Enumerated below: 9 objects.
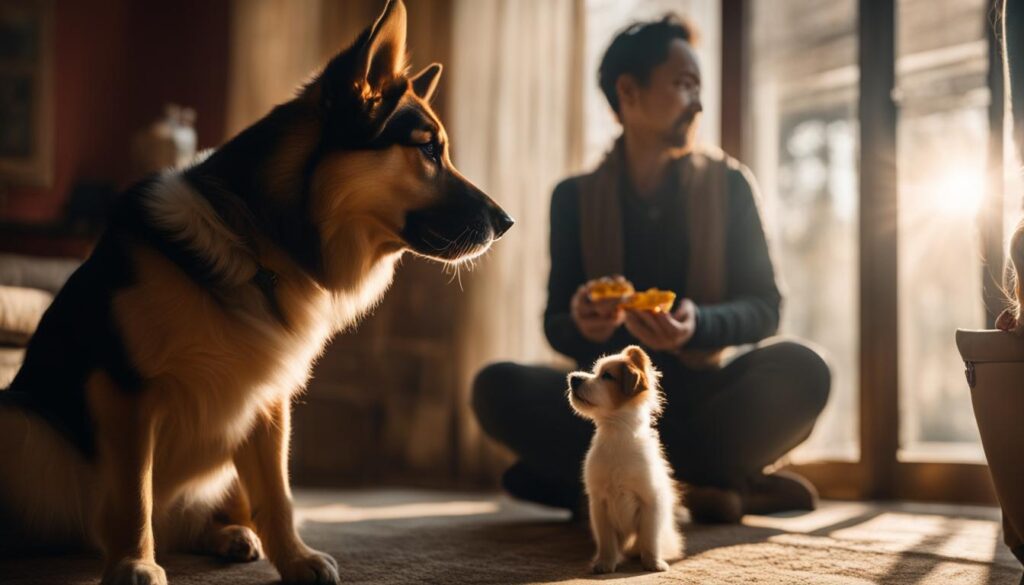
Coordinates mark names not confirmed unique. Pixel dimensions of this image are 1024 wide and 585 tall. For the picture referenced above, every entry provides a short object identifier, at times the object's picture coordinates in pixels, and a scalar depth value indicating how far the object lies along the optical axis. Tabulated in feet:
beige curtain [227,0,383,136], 11.84
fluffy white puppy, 4.95
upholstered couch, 7.71
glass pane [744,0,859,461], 10.11
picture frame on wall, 12.32
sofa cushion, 7.74
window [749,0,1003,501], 9.37
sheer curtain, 10.68
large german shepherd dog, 4.35
